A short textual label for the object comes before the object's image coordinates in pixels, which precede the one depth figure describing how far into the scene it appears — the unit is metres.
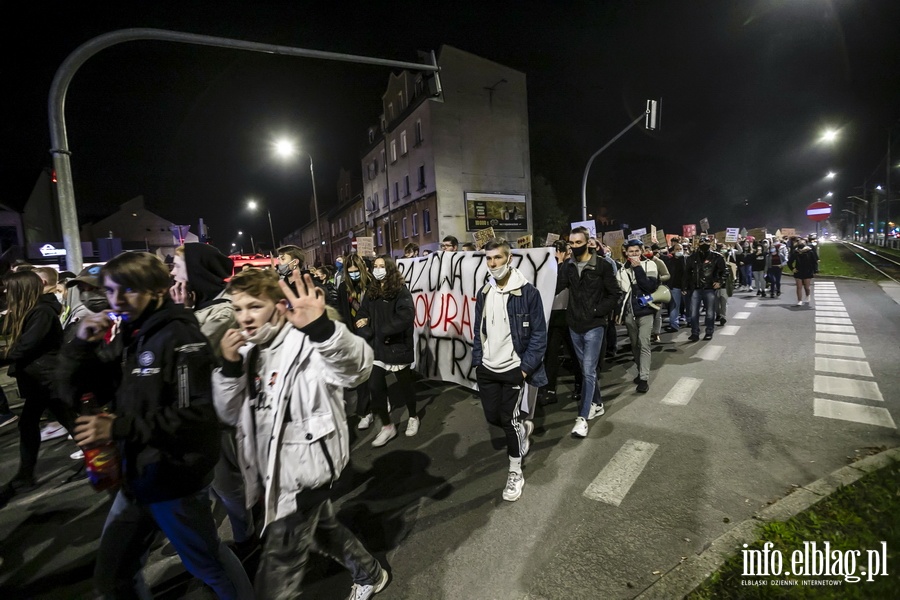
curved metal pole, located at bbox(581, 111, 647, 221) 15.84
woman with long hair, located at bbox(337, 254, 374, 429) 5.29
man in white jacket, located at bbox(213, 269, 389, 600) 1.99
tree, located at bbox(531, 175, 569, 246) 38.47
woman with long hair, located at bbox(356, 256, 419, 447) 4.59
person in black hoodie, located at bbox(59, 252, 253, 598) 1.88
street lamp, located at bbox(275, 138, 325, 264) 16.52
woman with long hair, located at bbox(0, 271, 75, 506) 3.89
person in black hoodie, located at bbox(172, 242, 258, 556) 2.65
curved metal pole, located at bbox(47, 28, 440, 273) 5.02
